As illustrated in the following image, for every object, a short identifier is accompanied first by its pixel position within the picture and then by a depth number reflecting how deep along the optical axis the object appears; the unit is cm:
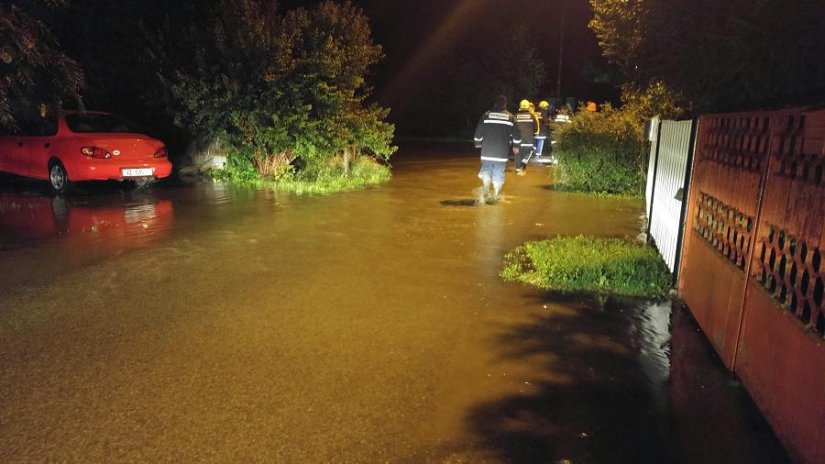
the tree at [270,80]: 1330
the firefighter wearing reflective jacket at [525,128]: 1497
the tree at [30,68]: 747
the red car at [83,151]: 1146
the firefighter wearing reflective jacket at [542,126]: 1847
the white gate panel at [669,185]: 625
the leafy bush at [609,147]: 1228
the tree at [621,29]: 833
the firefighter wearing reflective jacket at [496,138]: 1052
